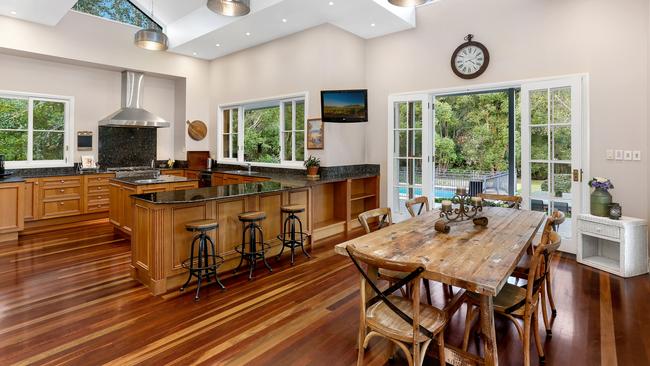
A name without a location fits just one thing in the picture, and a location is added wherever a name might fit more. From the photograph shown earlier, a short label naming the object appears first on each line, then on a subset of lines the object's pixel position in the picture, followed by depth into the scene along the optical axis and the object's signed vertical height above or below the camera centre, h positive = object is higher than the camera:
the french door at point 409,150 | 5.64 +0.53
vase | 3.87 -0.23
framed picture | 5.57 +0.78
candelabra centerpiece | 2.98 -0.24
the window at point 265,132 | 6.18 +0.98
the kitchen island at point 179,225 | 3.21 -0.43
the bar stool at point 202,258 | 3.23 -0.76
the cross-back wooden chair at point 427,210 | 2.98 -0.30
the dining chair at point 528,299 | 1.95 -0.72
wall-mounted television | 5.30 +1.18
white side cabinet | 3.62 -0.70
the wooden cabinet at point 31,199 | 5.57 -0.28
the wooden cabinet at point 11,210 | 4.88 -0.40
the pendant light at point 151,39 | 4.82 +2.00
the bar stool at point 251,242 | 3.71 -0.67
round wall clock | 4.97 +1.79
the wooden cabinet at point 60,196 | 5.73 -0.25
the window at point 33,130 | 5.97 +0.92
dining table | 1.73 -0.42
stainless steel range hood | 6.41 +1.36
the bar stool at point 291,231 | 4.24 -0.63
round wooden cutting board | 7.58 +1.15
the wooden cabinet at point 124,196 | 4.86 -0.21
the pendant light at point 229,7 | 3.73 +1.92
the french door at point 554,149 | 4.27 +0.41
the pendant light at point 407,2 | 3.06 +1.59
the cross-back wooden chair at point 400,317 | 1.71 -0.76
